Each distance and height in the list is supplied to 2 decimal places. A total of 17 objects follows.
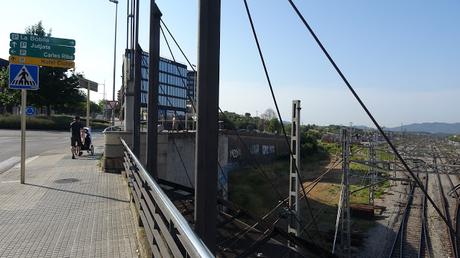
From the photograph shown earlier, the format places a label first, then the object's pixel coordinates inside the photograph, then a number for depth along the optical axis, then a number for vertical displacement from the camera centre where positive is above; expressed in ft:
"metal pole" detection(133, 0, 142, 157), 34.86 +2.23
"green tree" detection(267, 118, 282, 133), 313.83 -2.01
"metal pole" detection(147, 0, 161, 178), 25.12 +1.97
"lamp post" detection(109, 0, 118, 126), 151.94 +20.79
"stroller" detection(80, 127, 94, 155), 69.56 -3.78
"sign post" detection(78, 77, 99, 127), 72.02 +5.28
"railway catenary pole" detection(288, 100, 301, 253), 47.14 -5.84
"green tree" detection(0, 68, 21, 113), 174.29 +8.50
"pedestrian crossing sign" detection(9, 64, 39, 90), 38.13 +3.24
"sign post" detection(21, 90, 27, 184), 38.81 -1.47
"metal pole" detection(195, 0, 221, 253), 12.98 -0.04
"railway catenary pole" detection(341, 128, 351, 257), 66.13 -5.80
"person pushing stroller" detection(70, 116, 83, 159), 61.77 -2.36
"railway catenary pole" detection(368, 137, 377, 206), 88.53 -11.67
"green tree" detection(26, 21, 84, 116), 179.83 +11.18
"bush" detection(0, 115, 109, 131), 162.40 -2.14
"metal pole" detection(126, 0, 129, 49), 52.55 +11.06
